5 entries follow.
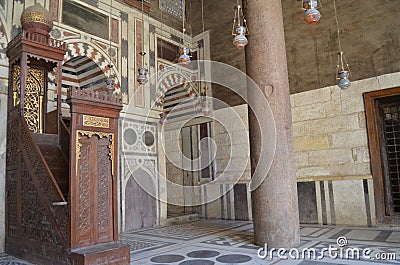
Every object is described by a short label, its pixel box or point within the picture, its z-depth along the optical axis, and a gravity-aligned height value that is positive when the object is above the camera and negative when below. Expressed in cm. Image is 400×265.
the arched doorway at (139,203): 626 -52
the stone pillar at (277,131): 395 +49
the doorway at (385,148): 548 +31
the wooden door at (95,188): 324 -10
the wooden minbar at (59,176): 320 +3
